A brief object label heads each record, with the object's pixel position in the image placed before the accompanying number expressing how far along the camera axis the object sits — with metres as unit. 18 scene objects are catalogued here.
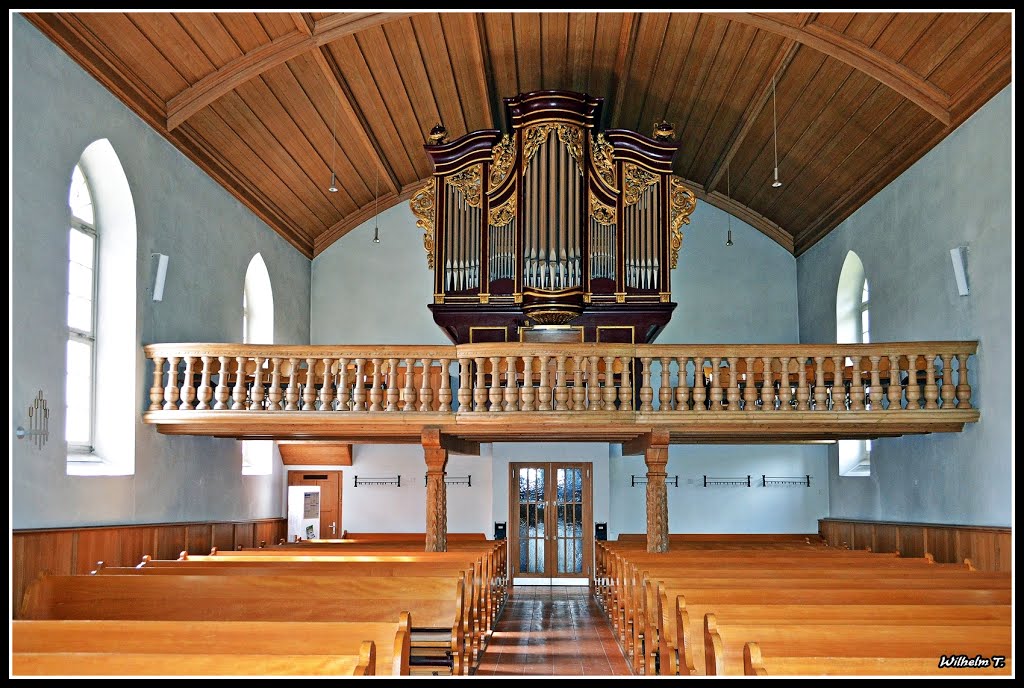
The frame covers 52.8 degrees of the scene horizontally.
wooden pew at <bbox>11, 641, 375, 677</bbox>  4.44
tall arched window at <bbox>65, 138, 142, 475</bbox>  10.85
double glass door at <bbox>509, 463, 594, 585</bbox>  19.00
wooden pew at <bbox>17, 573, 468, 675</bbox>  7.43
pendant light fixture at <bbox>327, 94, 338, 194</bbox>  14.55
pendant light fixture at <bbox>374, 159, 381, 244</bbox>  17.22
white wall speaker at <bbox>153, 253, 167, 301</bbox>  11.86
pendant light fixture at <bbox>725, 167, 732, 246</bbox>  17.98
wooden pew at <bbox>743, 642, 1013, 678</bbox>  4.55
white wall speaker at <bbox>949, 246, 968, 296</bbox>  11.46
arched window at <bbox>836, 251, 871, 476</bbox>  15.99
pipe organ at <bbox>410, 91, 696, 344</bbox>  14.30
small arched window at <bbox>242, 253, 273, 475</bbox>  16.14
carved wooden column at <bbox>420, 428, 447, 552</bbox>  12.01
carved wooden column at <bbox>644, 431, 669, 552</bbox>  12.11
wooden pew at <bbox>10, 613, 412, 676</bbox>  5.02
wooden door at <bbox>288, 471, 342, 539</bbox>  18.56
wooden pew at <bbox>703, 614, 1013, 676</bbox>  5.12
